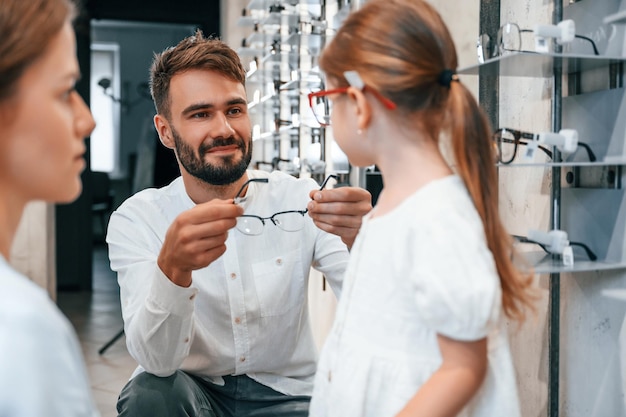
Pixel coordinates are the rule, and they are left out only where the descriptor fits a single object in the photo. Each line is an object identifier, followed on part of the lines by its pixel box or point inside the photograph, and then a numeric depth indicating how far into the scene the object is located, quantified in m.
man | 1.74
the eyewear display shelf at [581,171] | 1.98
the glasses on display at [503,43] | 2.00
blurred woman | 0.73
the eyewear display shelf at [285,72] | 3.55
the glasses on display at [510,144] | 2.07
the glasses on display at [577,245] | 2.09
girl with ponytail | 1.06
